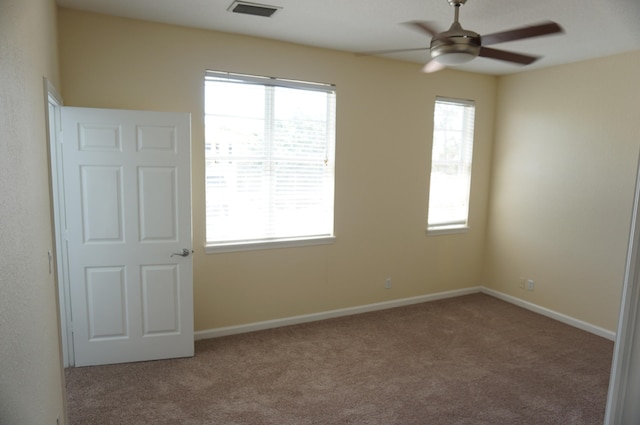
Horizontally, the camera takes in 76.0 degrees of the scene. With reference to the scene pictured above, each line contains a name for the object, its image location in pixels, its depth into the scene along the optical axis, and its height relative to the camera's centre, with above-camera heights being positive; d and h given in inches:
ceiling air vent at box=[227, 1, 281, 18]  116.1 +43.7
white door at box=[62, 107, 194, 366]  123.0 -23.6
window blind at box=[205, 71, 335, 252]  148.6 -0.4
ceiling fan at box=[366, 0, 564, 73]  95.3 +30.3
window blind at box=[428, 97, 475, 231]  195.5 +0.5
